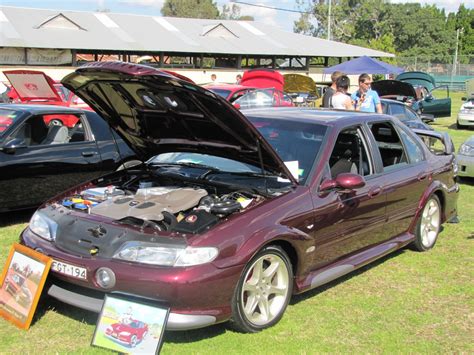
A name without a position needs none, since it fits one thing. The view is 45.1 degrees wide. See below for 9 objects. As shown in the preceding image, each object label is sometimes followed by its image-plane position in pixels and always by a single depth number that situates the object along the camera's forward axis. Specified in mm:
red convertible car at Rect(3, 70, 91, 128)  12773
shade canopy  26397
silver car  9391
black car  6461
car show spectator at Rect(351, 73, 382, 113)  8312
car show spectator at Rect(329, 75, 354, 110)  8047
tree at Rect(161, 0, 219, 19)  90438
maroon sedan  3555
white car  18656
